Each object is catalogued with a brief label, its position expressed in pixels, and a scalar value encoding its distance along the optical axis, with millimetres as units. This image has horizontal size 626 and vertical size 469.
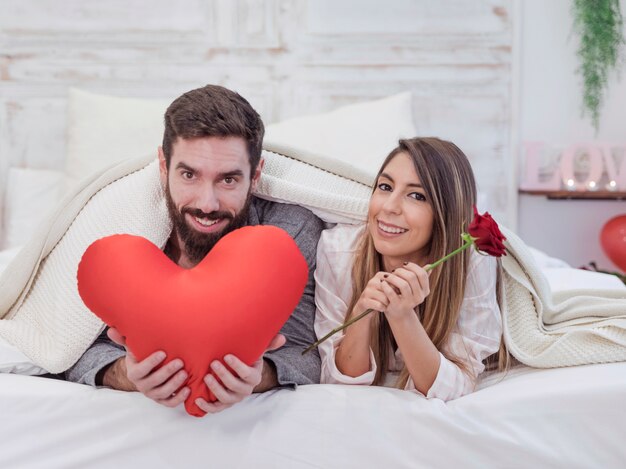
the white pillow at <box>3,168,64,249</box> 2451
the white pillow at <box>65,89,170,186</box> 2346
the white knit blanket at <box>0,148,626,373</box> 1245
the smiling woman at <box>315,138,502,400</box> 1215
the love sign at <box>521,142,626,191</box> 2639
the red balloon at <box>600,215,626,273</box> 2535
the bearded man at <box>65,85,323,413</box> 1200
